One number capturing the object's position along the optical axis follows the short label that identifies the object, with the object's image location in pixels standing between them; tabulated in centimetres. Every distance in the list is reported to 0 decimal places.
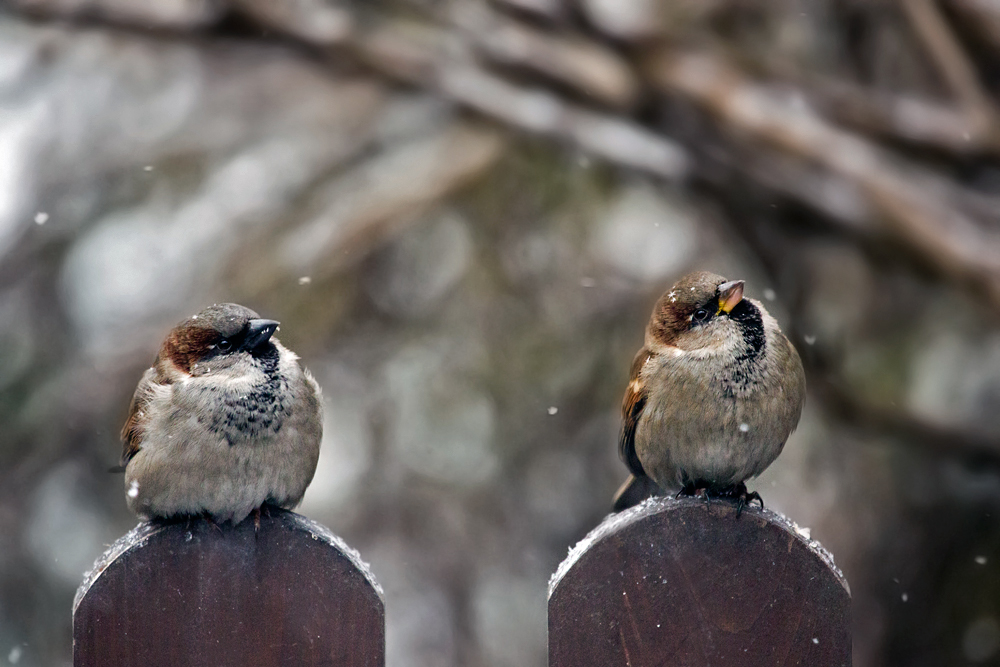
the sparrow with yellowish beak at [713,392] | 423
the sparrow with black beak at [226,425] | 400
